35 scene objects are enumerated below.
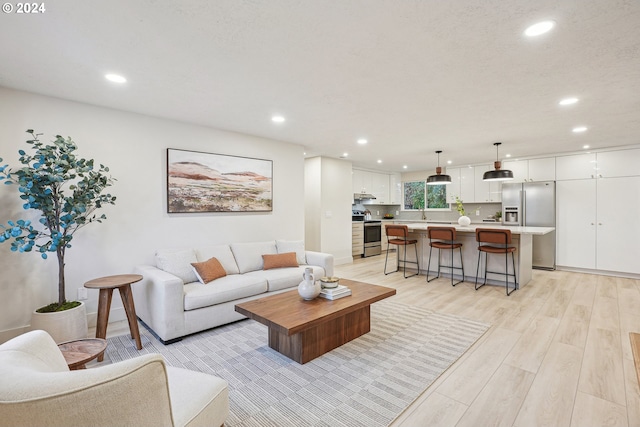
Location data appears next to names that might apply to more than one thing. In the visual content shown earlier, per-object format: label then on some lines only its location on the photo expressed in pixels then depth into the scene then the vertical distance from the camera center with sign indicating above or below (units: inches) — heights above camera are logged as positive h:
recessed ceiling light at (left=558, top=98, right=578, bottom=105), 122.1 +46.4
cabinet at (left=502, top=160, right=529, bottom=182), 252.5 +37.1
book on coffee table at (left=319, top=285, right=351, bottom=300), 111.0 -30.7
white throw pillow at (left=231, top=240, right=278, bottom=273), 157.2 -23.0
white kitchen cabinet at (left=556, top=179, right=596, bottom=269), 222.6 -9.2
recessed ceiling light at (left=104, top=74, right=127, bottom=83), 100.8 +46.8
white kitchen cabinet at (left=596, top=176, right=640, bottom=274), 205.9 -9.6
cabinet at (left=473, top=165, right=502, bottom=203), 283.6 +22.0
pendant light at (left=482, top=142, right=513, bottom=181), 191.6 +24.3
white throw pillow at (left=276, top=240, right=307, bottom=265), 176.4 -21.9
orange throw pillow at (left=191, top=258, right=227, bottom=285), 132.5 -26.6
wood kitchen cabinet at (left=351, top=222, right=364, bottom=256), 297.4 -26.9
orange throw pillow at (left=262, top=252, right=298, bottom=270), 161.3 -26.8
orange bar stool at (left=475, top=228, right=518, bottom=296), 173.2 -21.8
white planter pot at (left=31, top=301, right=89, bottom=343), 100.8 -38.3
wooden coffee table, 90.9 -33.4
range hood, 318.1 +17.2
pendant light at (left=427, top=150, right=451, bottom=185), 214.8 +23.7
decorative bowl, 115.3 -27.7
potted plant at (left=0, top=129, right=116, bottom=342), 98.3 +5.2
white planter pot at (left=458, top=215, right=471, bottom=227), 214.8 -6.8
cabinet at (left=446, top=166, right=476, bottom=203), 297.7 +27.6
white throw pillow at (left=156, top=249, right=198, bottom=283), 132.4 -23.1
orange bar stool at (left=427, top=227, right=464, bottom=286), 195.9 -18.7
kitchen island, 185.8 -30.3
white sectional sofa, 111.9 -31.9
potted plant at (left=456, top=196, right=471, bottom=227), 214.8 -6.8
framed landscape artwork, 149.5 +16.4
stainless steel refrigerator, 237.0 +0.8
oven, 310.7 -27.9
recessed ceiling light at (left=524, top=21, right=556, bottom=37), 72.6 +46.2
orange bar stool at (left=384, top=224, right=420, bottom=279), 217.8 -19.5
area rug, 74.9 -50.1
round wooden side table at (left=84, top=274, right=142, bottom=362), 106.4 -32.4
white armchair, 31.4 -20.4
